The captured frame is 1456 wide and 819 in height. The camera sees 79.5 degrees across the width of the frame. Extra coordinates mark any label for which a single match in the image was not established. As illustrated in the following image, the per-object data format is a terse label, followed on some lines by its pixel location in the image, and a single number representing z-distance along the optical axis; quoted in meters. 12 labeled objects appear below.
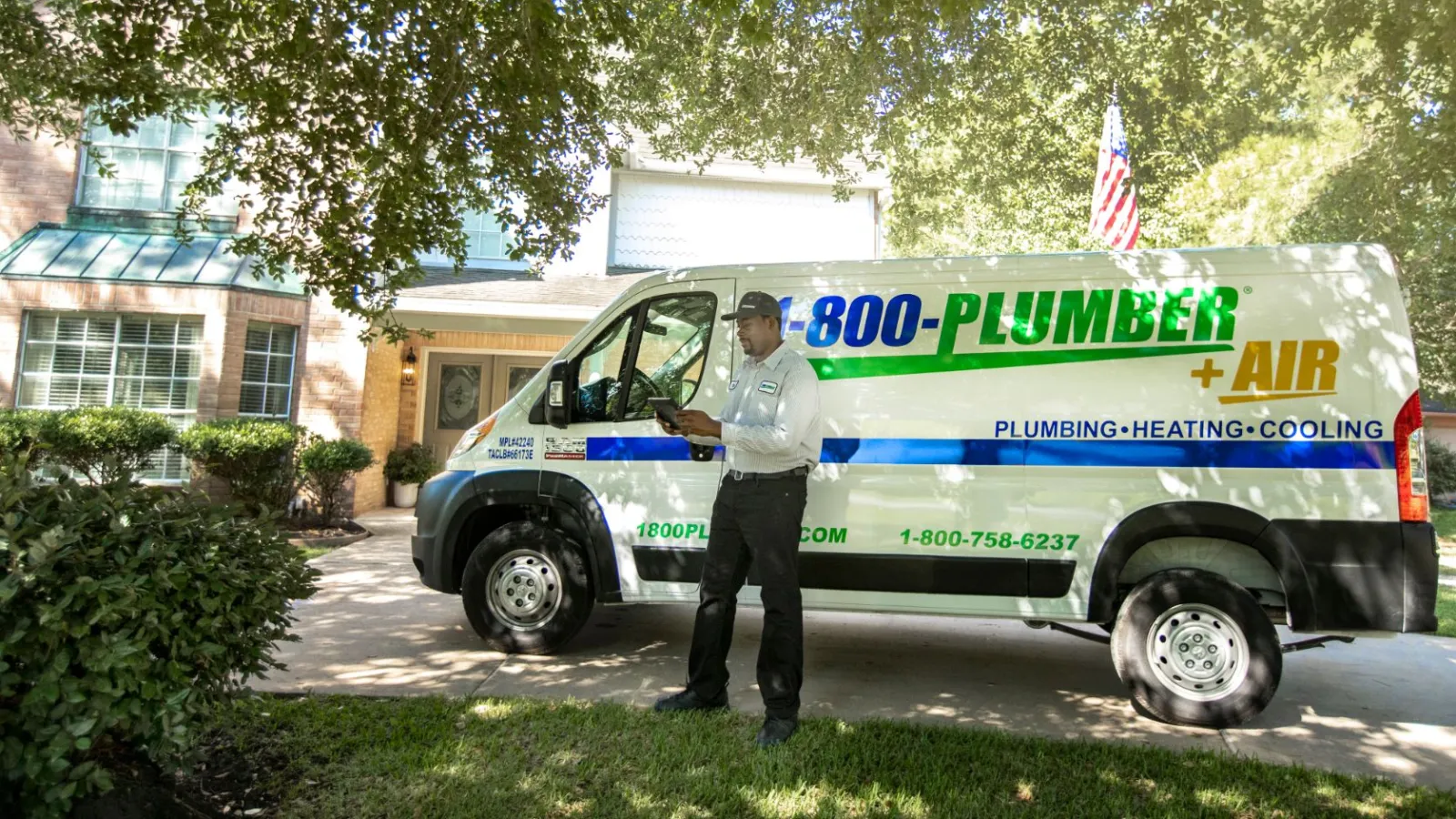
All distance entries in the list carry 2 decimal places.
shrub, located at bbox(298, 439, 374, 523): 10.80
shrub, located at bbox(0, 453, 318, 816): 2.50
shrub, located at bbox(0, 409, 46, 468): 9.44
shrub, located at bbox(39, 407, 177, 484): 9.59
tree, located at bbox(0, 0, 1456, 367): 5.91
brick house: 11.24
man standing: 4.09
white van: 4.45
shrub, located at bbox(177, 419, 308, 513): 10.26
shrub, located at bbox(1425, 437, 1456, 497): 21.23
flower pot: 13.72
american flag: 9.78
